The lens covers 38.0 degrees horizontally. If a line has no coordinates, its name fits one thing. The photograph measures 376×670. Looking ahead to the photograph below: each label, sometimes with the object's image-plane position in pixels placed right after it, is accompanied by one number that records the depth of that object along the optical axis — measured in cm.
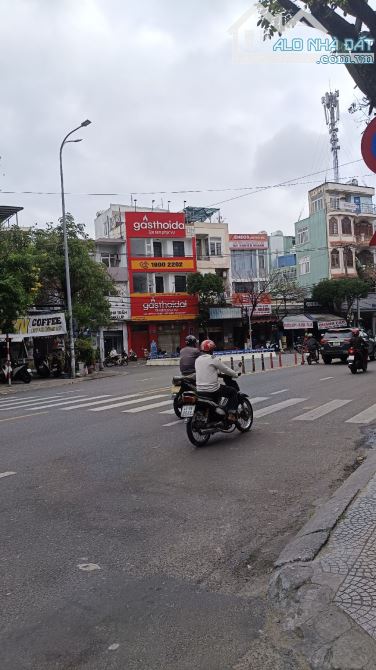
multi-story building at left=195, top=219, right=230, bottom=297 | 5062
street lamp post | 2728
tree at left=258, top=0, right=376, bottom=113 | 404
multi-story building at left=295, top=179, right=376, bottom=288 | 5169
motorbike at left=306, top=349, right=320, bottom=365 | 2730
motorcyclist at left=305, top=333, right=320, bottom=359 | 2720
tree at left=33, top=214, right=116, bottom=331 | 3222
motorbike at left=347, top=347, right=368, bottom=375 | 1950
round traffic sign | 427
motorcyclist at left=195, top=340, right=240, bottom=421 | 876
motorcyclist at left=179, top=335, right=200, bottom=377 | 1133
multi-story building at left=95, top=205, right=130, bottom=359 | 4581
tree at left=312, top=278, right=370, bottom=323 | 4875
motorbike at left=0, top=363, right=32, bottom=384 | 2659
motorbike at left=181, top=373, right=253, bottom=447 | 839
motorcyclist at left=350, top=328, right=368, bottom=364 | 1948
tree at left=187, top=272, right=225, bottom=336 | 4703
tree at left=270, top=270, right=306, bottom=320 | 5088
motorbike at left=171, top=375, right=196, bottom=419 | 985
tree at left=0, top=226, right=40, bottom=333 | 2286
